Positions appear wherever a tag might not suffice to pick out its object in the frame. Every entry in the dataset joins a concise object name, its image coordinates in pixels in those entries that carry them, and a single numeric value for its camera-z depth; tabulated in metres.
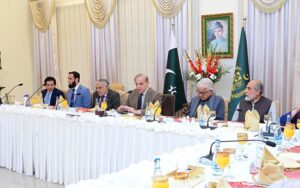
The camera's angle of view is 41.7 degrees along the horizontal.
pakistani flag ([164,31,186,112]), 6.57
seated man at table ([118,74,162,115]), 5.39
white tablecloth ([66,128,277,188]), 2.15
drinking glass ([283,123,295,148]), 3.21
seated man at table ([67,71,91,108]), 6.11
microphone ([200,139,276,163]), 2.61
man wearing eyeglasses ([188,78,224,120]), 4.94
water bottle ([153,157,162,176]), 2.13
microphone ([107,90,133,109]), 5.86
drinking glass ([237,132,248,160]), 2.75
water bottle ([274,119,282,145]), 3.18
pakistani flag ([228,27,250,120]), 5.84
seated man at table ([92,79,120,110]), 5.93
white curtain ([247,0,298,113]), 5.75
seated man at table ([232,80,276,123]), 4.48
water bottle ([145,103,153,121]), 4.35
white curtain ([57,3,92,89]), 8.25
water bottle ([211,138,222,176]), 2.36
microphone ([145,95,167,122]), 4.27
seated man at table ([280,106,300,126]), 4.14
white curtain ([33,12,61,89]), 8.73
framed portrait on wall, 6.37
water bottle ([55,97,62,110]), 5.28
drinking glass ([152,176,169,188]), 1.96
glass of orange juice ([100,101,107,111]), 4.86
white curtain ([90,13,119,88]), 7.71
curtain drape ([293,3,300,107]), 5.55
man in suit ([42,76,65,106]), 6.58
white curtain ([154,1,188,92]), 6.72
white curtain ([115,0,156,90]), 7.27
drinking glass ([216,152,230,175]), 2.32
